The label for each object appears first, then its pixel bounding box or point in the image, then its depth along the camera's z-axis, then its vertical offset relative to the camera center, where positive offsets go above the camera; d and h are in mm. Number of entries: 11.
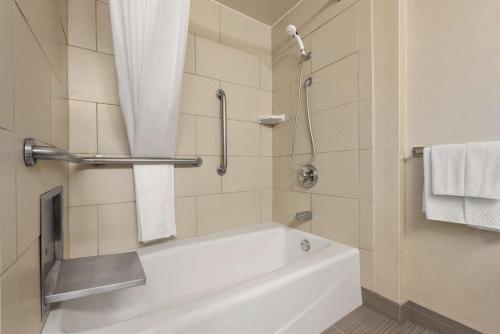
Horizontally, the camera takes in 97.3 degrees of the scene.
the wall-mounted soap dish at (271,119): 1605 +349
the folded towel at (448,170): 836 -23
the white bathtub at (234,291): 673 -520
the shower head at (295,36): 1269 +760
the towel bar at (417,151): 967 +59
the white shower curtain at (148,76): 880 +395
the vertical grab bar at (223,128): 1462 +256
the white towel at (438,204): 852 -160
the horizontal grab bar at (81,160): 519 +35
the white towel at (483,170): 762 -22
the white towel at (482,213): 766 -177
